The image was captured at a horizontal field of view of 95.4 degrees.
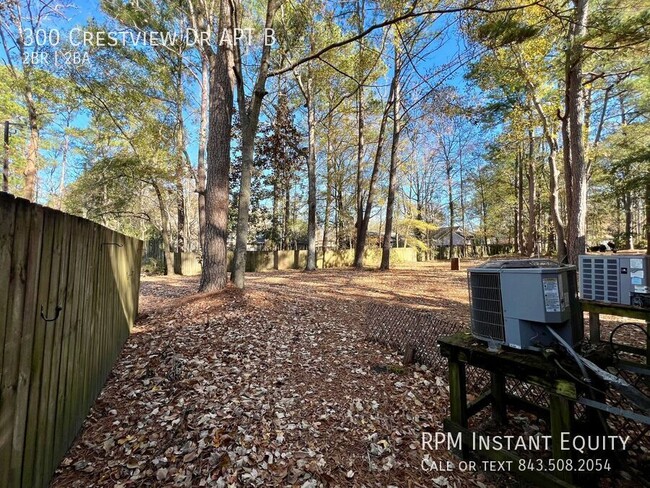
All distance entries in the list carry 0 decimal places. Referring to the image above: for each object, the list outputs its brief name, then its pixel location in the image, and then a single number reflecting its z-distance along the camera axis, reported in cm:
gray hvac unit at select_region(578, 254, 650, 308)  247
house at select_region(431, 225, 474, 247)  3459
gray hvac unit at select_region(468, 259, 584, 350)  164
